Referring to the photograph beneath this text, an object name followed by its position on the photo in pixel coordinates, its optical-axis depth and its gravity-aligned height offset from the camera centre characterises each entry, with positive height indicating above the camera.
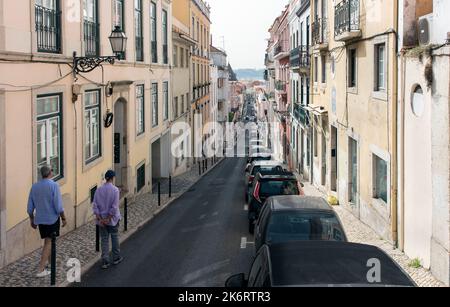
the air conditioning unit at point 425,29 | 10.39 +1.64
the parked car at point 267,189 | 13.83 -1.70
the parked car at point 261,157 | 30.61 -1.98
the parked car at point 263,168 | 19.72 -1.75
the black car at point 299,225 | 9.05 -1.67
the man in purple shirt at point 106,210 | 9.82 -1.51
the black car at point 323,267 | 5.02 -1.38
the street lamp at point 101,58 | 13.29 +1.51
